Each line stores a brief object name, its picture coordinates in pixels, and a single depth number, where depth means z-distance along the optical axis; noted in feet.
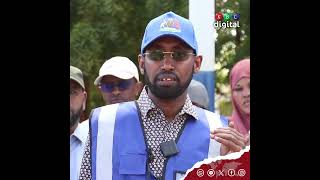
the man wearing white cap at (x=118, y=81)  13.60
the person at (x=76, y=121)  13.44
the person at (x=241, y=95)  13.21
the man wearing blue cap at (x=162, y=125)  12.85
